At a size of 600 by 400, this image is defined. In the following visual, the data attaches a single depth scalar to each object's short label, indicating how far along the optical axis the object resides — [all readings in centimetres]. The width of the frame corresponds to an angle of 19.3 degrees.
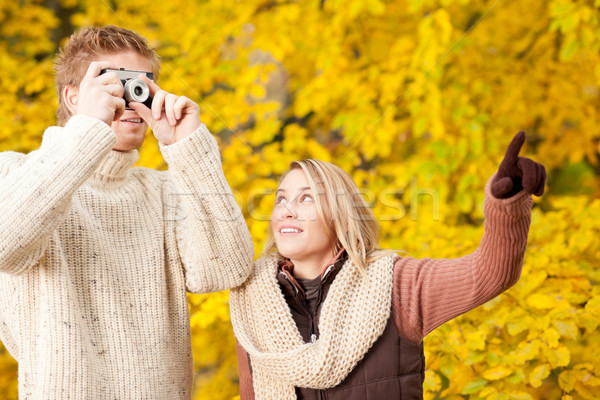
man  286
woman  303
